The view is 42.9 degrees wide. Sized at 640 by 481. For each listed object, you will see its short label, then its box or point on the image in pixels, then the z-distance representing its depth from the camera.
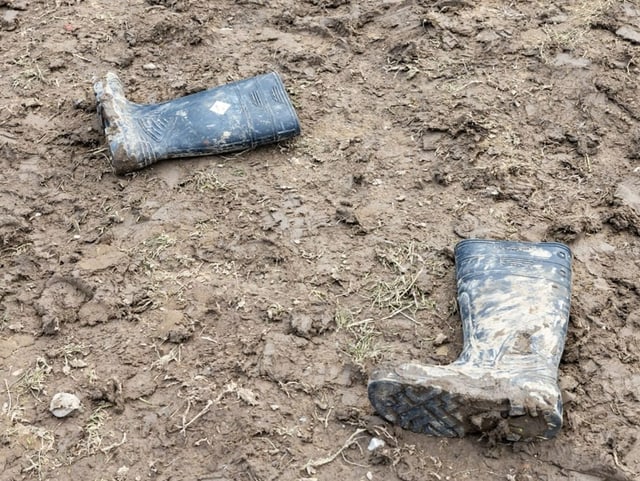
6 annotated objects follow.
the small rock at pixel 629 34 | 3.34
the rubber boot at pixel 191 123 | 2.88
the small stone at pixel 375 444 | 2.04
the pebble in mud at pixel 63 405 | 2.16
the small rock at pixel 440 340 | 2.29
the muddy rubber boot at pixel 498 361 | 1.92
